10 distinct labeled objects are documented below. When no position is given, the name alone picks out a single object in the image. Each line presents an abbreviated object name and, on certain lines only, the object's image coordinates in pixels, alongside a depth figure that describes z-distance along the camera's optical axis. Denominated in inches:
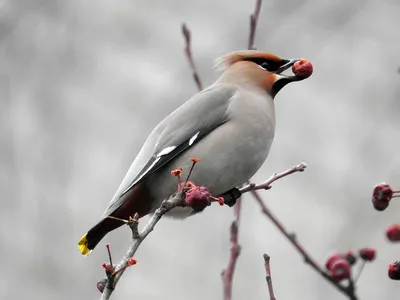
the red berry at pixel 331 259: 171.6
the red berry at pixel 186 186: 214.8
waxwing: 315.6
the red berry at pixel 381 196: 201.6
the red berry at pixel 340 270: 163.8
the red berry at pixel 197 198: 214.1
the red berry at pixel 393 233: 183.5
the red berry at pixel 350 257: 172.5
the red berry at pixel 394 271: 183.3
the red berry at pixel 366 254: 180.9
